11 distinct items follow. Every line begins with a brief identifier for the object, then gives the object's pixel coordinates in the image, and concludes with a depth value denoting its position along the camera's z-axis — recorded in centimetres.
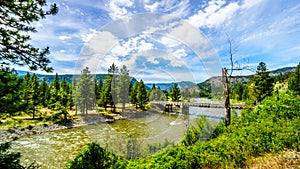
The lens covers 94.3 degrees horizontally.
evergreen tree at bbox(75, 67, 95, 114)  2198
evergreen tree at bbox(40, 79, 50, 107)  2690
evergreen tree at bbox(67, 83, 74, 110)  2426
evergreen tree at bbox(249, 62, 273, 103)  2375
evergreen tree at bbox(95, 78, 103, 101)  2549
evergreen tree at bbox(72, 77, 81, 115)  2272
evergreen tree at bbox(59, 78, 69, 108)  2376
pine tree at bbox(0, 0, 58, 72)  336
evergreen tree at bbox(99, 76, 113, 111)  2383
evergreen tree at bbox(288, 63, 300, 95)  2612
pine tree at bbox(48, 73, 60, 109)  2361
